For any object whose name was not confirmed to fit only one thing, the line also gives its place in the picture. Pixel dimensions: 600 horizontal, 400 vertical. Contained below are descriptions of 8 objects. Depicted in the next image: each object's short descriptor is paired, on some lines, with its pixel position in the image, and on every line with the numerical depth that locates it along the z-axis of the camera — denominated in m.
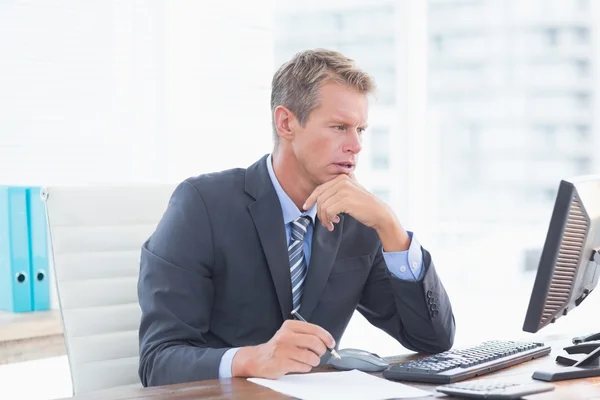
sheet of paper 3.11
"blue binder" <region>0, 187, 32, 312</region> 4.02
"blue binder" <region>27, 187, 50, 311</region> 4.04
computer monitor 3.21
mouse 3.29
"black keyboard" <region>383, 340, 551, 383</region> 3.21
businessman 3.43
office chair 3.57
